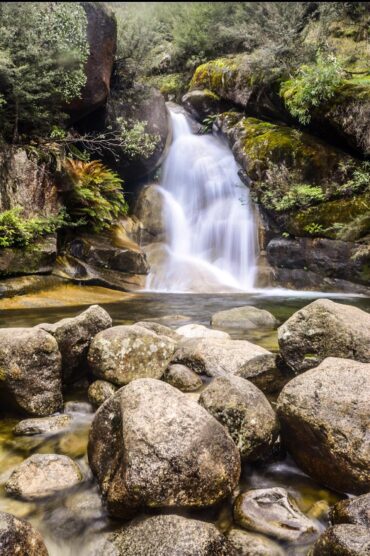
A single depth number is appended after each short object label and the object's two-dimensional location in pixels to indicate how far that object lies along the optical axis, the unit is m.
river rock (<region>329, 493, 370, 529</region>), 2.16
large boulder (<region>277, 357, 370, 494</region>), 2.55
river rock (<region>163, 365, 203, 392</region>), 4.13
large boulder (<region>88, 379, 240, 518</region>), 2.35
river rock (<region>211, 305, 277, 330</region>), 6.75
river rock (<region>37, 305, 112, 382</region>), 4.16
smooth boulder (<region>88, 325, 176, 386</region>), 3.98
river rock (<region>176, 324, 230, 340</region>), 5.48
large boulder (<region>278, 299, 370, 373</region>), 3.82
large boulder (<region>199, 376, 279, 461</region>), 2.95
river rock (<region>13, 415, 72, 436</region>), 3.40
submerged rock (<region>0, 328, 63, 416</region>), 3.57
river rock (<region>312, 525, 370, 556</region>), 1.87
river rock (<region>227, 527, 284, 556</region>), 2.20
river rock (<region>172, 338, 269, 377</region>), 4.40
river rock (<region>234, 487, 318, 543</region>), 2.34
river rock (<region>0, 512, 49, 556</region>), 1.94
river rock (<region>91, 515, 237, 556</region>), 2.08
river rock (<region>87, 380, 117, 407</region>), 3.85
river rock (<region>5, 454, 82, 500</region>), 2.69
